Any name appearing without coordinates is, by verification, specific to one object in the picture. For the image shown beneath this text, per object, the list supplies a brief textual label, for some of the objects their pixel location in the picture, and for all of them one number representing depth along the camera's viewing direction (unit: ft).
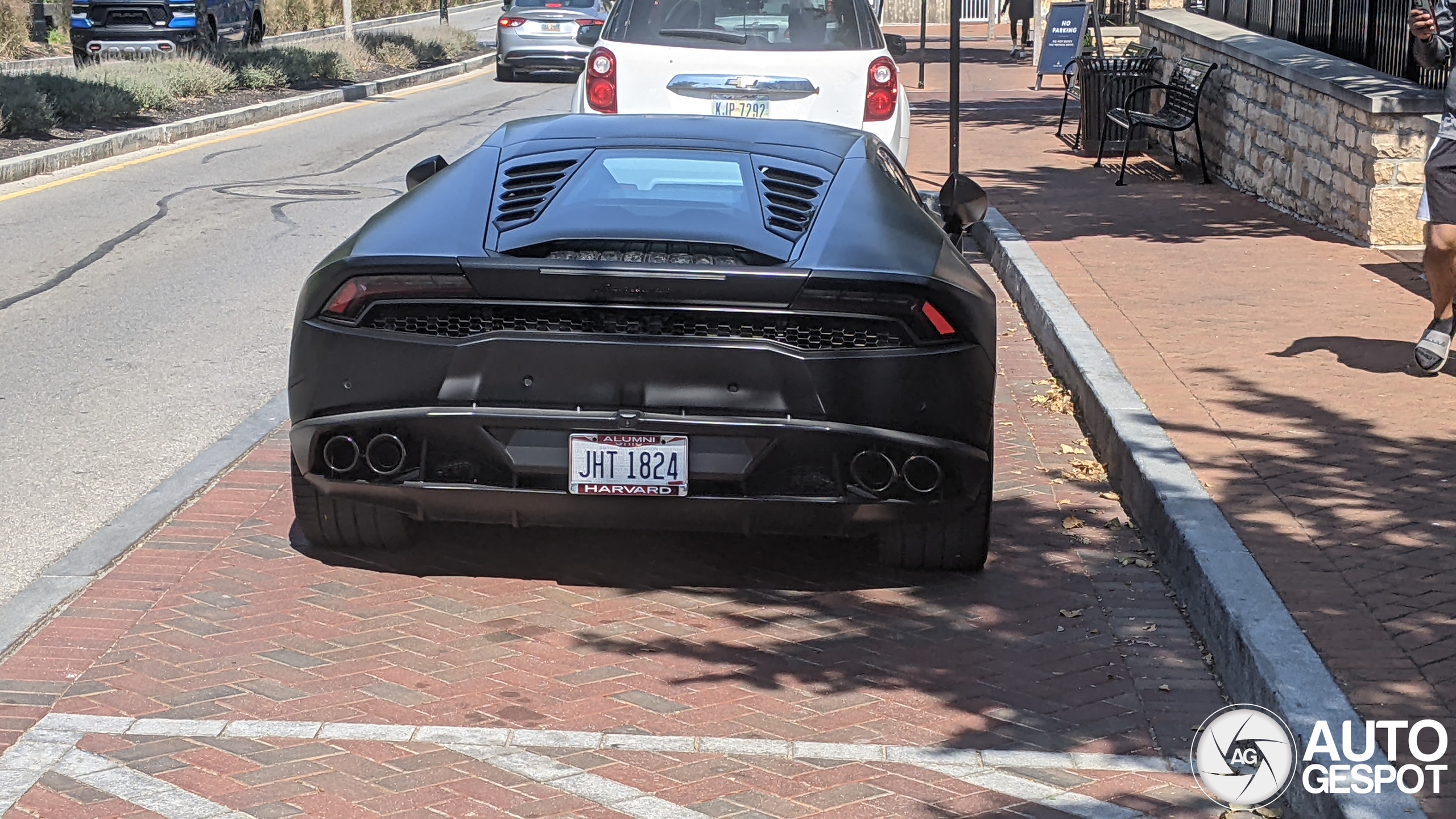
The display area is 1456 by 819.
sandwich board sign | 79.77
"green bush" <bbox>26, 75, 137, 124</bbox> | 64.34
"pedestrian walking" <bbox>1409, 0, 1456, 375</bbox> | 24.49
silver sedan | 99.14
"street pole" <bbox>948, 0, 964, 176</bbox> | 41.14
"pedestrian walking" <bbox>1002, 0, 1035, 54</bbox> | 114.62
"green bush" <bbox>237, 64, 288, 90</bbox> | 83.97
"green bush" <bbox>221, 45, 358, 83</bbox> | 88.53
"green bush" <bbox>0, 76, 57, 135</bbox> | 59.82
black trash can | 56.95
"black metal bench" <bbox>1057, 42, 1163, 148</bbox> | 57.26
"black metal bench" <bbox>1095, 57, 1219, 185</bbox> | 50.01
